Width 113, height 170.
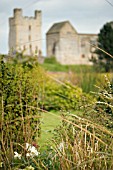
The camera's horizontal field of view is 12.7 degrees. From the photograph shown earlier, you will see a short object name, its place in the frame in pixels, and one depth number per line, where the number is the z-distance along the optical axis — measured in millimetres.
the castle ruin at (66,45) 52375
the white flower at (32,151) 4065
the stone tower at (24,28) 54125
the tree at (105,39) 31375
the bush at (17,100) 4816
